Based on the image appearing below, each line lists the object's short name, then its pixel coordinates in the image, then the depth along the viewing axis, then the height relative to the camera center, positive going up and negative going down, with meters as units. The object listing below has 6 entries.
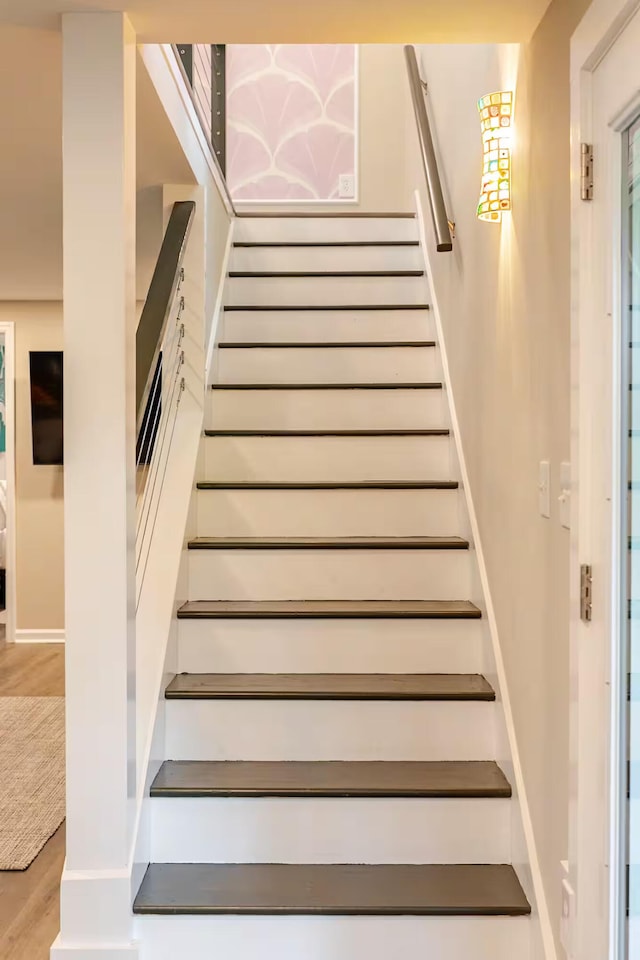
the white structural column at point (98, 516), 1.88 -0.14
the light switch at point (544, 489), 1.84 -0.08
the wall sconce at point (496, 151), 2.17 +0.83
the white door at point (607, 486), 1.43 -0.06
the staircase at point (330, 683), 1.95 -0.69
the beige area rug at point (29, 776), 2.72 -1.28
